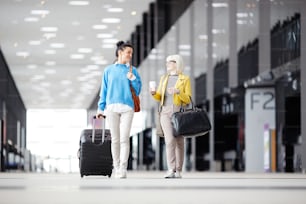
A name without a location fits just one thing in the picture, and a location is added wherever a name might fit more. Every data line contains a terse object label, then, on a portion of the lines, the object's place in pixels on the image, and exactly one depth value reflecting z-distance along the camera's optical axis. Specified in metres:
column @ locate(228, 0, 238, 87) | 30.45
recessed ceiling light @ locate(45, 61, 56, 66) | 34.00
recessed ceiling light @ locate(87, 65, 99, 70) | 33.59
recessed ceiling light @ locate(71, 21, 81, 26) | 32.50
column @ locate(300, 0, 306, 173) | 28.17
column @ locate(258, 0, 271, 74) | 29.50
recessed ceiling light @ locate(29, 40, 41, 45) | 32.94
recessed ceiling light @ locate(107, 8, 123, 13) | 31.54
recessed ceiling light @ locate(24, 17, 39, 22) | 31.69
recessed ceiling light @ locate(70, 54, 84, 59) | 34.25
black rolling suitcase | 15.74
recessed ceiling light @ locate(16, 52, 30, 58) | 33.22
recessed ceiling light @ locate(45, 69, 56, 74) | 34.45
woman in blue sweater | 14.30
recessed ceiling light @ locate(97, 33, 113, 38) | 33.06
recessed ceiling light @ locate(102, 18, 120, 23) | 32.24
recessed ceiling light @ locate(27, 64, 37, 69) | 33.78
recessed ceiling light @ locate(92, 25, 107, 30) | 32.78
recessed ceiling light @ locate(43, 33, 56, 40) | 32.90
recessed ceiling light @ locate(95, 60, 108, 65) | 33.06
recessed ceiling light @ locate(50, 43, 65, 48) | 33.25
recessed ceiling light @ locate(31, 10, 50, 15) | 31.50
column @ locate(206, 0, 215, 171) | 31.23
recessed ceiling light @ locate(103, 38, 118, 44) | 33.03
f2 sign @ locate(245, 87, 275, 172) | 30.55
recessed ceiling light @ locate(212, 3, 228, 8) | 30.66
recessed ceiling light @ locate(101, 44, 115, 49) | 32.87
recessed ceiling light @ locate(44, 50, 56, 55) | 33.34
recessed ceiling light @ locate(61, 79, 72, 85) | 35.28
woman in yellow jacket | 14.72
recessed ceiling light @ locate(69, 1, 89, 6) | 31.12
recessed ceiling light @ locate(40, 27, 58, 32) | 32.59
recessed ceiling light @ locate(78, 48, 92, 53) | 33.75
